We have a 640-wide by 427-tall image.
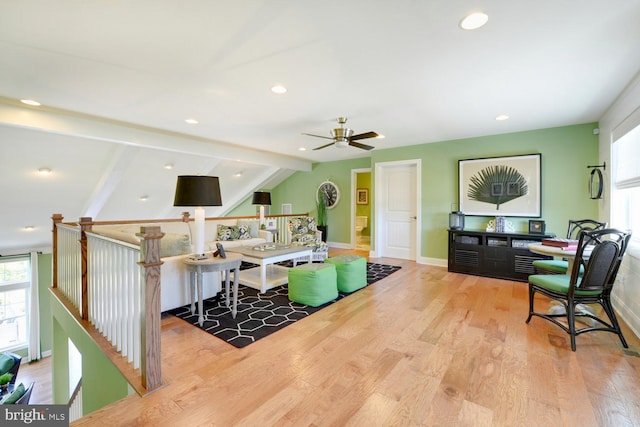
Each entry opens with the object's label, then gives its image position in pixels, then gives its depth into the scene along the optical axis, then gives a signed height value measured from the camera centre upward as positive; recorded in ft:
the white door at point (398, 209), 18.25 +0.16
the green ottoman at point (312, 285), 10.25 -2.77
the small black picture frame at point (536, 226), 13.69 -0.77
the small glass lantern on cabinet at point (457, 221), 15.69 -0.56
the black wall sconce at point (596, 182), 11.95 +1.28
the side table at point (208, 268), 8.68 -1.78
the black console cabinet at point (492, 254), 13.43 -2.20
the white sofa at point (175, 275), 9.67 -2.28
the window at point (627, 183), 9.30 +0.96
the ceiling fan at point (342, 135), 12.73 +3.60
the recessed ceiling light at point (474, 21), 5.68 +4.03
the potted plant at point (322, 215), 24.25 -0.30
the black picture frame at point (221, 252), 9.43 -1.37
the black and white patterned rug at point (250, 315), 8.20 -3.54
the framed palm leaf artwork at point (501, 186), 14.15 +1.35
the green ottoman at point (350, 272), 11.76 -2.63
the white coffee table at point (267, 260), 11.65 -2.06
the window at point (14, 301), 20.35 -6.66
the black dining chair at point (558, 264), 10.53 -2.12
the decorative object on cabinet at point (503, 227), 14.50 -0.85
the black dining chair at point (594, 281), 7.26 -1.92
